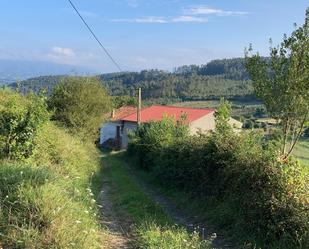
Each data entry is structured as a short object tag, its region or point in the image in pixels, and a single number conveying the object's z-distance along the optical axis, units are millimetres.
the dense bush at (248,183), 5468
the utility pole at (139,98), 25291
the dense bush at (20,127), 7713
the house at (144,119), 33210
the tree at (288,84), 7928
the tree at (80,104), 20374
